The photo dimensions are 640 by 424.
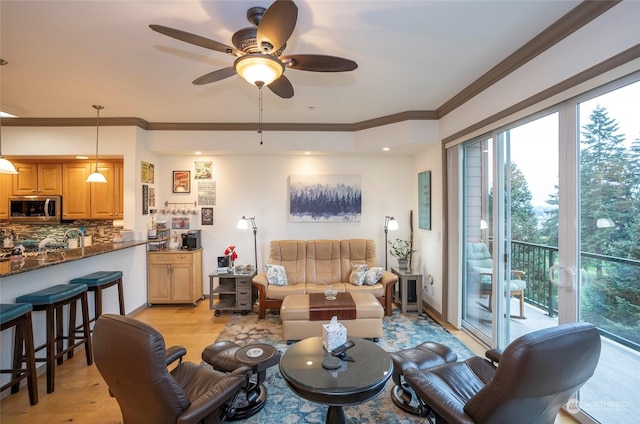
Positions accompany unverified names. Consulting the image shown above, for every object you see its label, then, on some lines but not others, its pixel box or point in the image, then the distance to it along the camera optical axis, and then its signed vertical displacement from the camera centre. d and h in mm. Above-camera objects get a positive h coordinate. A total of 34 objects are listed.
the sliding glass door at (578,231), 1840 -154
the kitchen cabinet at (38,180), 4930 +557
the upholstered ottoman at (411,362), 2185 -1162
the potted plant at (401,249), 4697 -645
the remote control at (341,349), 2196 -1062
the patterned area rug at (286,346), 2162 -1530
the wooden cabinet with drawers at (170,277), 4555 -1026
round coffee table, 1797 -1104
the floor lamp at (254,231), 4965 -324
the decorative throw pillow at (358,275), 4266 -936
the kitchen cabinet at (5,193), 4875 +333
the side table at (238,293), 4227 -1192
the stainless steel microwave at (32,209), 4770 +58
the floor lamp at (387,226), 4637 -242
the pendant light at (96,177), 3791 +474
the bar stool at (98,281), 3084 -751
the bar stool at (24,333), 2158 -985
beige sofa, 4484 -760
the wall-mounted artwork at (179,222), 4996 -170
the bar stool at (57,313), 2480 -974
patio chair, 2834 -694
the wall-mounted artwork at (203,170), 5039 +739
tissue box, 2306 -1012
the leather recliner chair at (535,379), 1321 -793
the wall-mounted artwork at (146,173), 4447 +631
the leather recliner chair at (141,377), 1482 -868
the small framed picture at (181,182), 5013 +527
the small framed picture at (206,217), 5035 -75
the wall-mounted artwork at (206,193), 5035 +336
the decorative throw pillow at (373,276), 4234 -943
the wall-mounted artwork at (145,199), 4484 +209
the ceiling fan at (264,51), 1578 +1012
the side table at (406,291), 4258 -1186
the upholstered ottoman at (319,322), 3342 -1287
